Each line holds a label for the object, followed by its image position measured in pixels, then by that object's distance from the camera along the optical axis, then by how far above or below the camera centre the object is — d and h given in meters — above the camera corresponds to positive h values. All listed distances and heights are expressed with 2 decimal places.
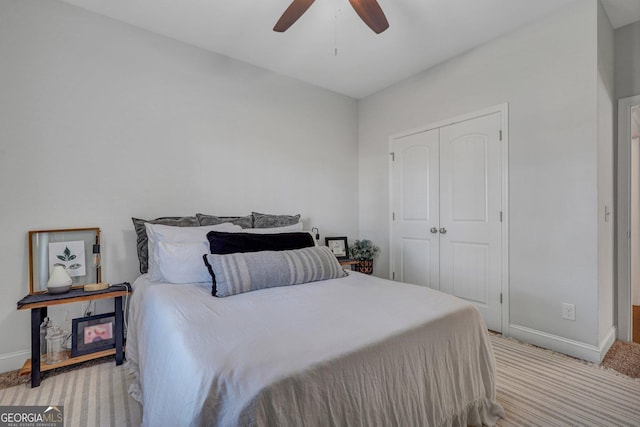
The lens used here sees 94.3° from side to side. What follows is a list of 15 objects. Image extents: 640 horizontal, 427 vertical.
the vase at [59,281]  1.96 -0.46
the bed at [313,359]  0.91 -0.54
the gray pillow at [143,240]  2.33 -0.21
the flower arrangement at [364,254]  3.60 -0.53
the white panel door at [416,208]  3.25 +0.03
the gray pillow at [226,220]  2.60 -0.07
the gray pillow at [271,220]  2.86 -0.08
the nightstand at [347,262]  3.29 -0.56
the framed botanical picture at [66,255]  2.09 -0.31
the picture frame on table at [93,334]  2.05 -0.86
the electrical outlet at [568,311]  2.28 -0.78
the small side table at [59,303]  1.83 -0.67
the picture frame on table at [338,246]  3.60 -0.42
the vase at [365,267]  3.60 -0.68
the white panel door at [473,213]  2.73 -0.02
